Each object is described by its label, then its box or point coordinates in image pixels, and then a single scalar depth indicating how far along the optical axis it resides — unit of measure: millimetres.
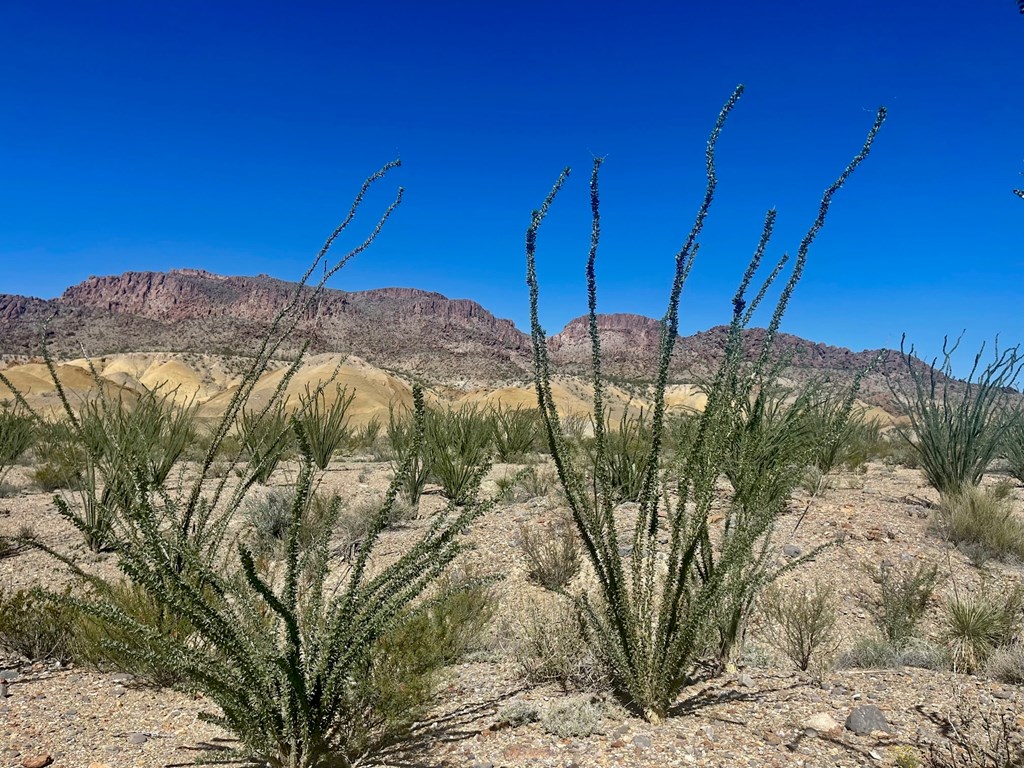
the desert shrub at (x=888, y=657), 4574
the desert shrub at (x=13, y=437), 11070
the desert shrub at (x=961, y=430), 9375
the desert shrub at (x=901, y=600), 5398
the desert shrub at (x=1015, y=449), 11250
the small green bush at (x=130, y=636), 4027
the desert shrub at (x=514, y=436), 13836
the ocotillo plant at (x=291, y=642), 2717
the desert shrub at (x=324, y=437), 11750
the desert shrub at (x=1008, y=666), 4164
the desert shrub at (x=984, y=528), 7234
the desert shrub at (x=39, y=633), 4488
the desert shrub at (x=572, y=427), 12945
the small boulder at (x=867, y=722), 3145
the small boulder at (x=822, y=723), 3166
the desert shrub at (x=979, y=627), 4926
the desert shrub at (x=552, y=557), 6613
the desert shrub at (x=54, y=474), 9450
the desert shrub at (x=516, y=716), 3371
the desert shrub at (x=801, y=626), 4770
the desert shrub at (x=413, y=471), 9695
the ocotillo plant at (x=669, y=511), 3207
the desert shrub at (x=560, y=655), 3895
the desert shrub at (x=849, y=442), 8516
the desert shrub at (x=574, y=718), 3191
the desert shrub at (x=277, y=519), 7457
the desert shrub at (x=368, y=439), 18125
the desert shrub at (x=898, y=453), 14836
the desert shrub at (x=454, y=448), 10188
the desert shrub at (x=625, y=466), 9117
